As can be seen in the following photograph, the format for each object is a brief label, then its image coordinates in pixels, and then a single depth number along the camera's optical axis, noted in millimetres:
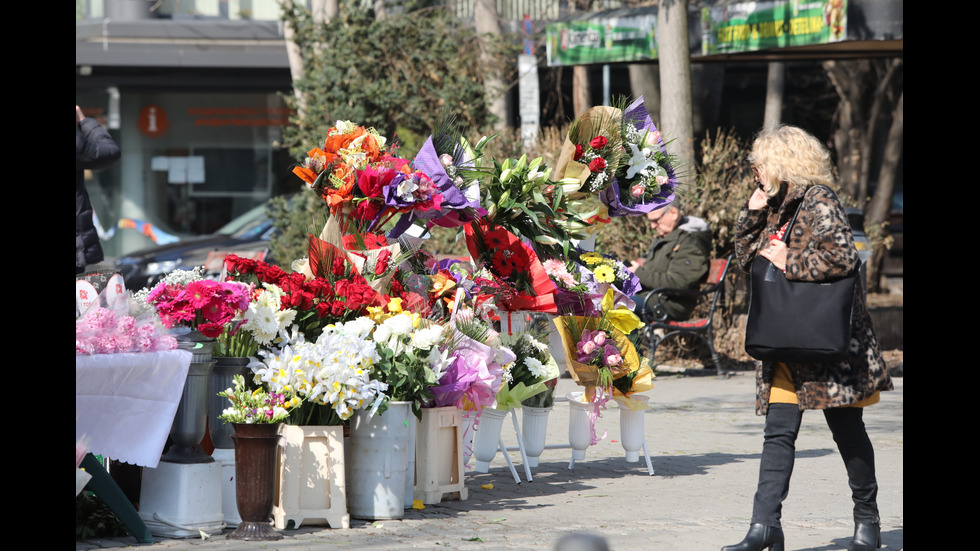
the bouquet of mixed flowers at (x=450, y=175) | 11836
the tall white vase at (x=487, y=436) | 12898
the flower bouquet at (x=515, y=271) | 12617
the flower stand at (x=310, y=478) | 10117
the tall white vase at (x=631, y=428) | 13297
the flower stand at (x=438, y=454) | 11219
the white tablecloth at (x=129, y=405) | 9406
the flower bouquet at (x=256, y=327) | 10203
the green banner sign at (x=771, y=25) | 23437
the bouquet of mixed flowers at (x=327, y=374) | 9930
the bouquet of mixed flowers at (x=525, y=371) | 12437
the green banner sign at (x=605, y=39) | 26422
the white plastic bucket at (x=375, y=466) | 10508
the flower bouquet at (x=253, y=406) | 9695
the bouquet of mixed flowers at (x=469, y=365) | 11187
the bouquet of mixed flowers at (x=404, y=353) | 10578
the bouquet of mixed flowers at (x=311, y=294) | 10594
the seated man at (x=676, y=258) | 20375
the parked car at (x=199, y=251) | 27969
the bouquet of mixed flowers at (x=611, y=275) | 13641
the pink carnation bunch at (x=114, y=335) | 9281
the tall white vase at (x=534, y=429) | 13008
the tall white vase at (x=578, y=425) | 13195
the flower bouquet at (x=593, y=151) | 13062
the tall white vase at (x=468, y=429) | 12023
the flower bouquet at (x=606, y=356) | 12703
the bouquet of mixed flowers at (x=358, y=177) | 11336
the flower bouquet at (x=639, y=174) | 13242
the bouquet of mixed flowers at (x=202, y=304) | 9797
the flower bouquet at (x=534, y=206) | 12602
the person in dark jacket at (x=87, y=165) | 15562
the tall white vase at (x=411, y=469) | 11047
